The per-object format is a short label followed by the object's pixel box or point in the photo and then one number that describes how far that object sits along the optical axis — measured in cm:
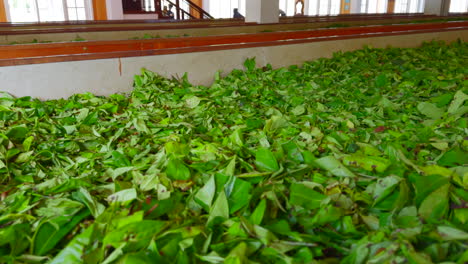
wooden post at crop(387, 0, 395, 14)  2045
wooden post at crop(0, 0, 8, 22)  1216
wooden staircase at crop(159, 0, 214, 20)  1117
